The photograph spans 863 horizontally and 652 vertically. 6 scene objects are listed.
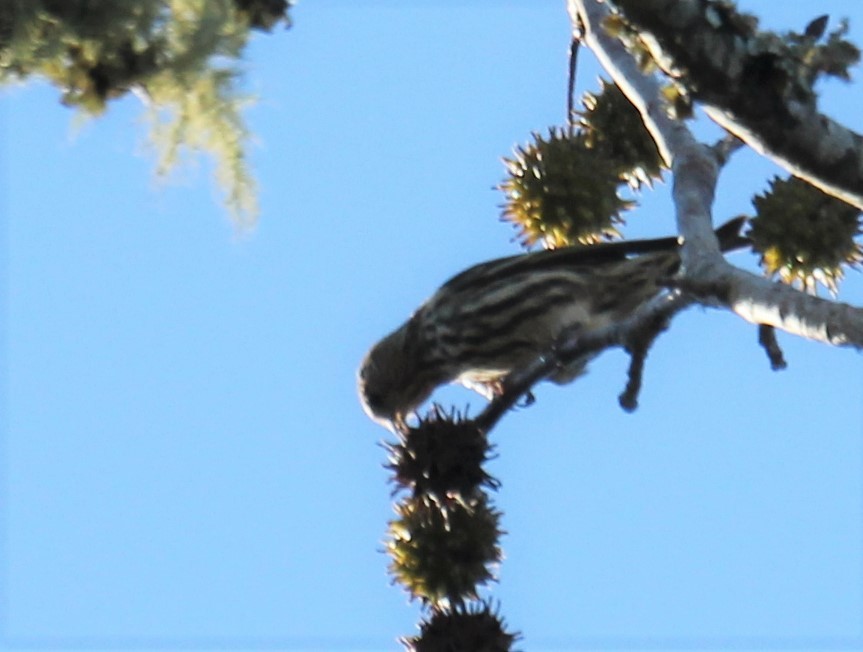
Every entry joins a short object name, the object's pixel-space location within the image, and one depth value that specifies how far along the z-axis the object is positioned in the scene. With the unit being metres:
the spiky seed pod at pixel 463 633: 7.89
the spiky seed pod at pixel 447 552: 8.34
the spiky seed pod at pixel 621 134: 9.99
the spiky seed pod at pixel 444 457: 8.55
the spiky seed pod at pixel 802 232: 8.42
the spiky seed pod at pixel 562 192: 9.66
